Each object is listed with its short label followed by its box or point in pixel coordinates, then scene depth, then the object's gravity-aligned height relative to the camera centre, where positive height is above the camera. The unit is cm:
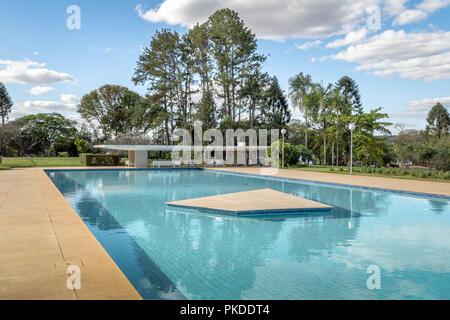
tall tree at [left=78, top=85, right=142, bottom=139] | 3991 +569
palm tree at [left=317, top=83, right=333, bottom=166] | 2870 +512
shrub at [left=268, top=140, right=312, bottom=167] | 2503 +1
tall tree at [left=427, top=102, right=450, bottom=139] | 4291 +436
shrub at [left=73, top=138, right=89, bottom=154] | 3634 +84
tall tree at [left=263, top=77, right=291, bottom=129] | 3808 +596
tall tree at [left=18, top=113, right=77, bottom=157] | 4038 +306
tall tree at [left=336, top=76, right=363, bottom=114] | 4376 +834
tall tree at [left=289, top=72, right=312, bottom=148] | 3375 +653
